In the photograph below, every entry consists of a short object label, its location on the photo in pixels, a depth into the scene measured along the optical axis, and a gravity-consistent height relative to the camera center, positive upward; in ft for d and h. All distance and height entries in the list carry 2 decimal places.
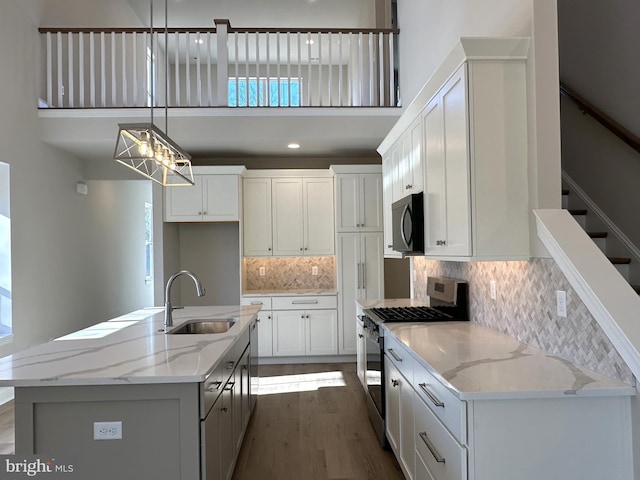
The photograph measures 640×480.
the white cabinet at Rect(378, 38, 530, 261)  6.48 +1.52
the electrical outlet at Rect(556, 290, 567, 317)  5.98 -0.89
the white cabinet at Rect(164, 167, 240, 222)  16.80 +1.88
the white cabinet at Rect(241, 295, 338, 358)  16.72 -3.21
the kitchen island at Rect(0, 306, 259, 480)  5.68 -2.34
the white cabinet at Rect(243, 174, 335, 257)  17.42 +1.25
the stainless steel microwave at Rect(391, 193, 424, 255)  8.99 +0.42
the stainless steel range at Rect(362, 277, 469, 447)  9.41 -1.69
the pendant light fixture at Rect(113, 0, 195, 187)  8.00 +2.19
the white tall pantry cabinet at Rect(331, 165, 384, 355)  16.96 +0.22
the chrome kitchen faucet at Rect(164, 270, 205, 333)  9.07 -1.39
